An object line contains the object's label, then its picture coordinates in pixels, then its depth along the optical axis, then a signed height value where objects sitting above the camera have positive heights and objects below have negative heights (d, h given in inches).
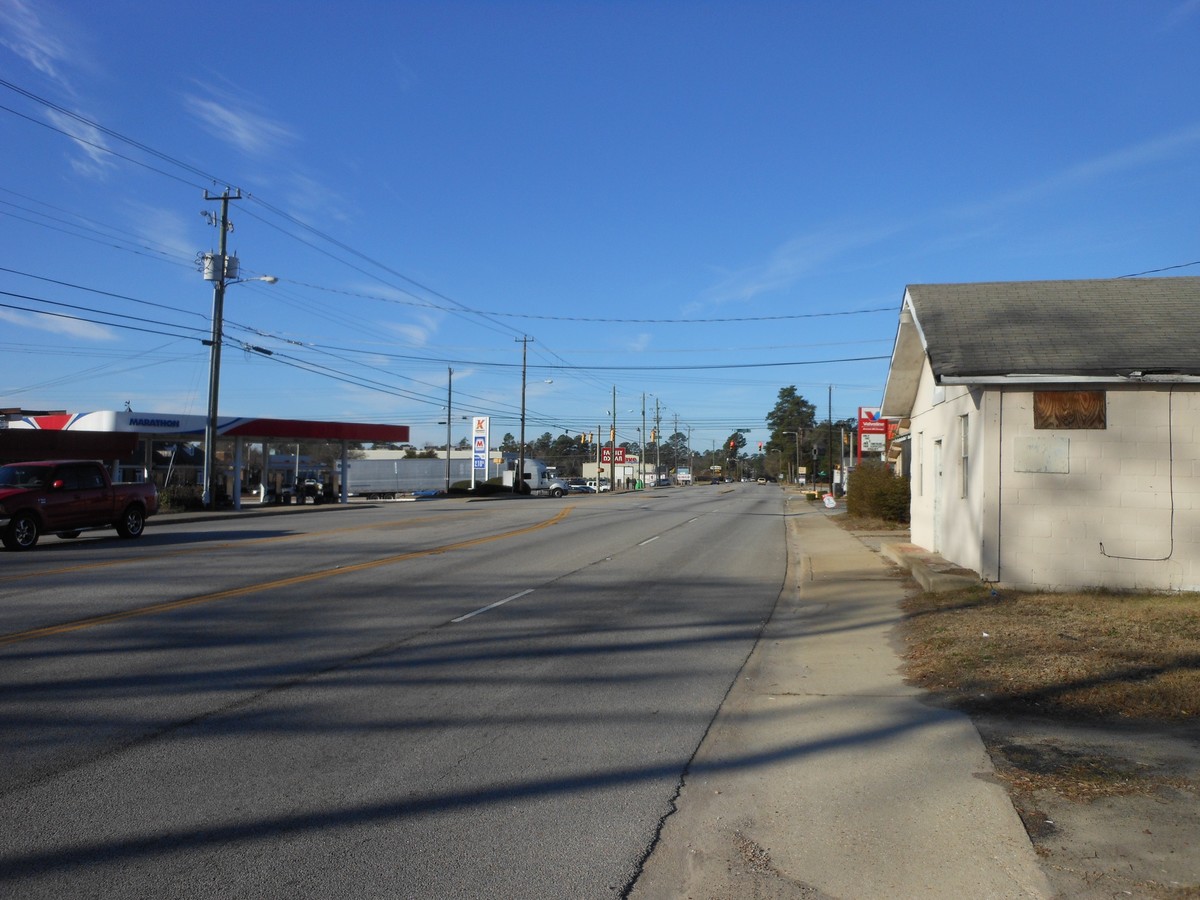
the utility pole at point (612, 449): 4002.0 +119.8
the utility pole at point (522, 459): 2925.9 +49.4
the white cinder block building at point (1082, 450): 518.0 +18.8
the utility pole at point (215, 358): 1482.5 +173.5
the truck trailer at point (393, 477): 3240.7 -13.2
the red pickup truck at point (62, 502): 770.2 -28.7
